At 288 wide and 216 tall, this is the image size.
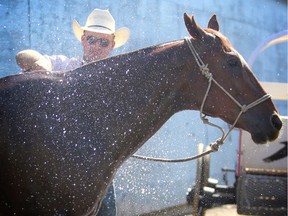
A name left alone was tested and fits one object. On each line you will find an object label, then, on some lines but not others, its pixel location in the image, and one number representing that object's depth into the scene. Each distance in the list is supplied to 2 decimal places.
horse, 2.62
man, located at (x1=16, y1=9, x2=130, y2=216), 3.57
